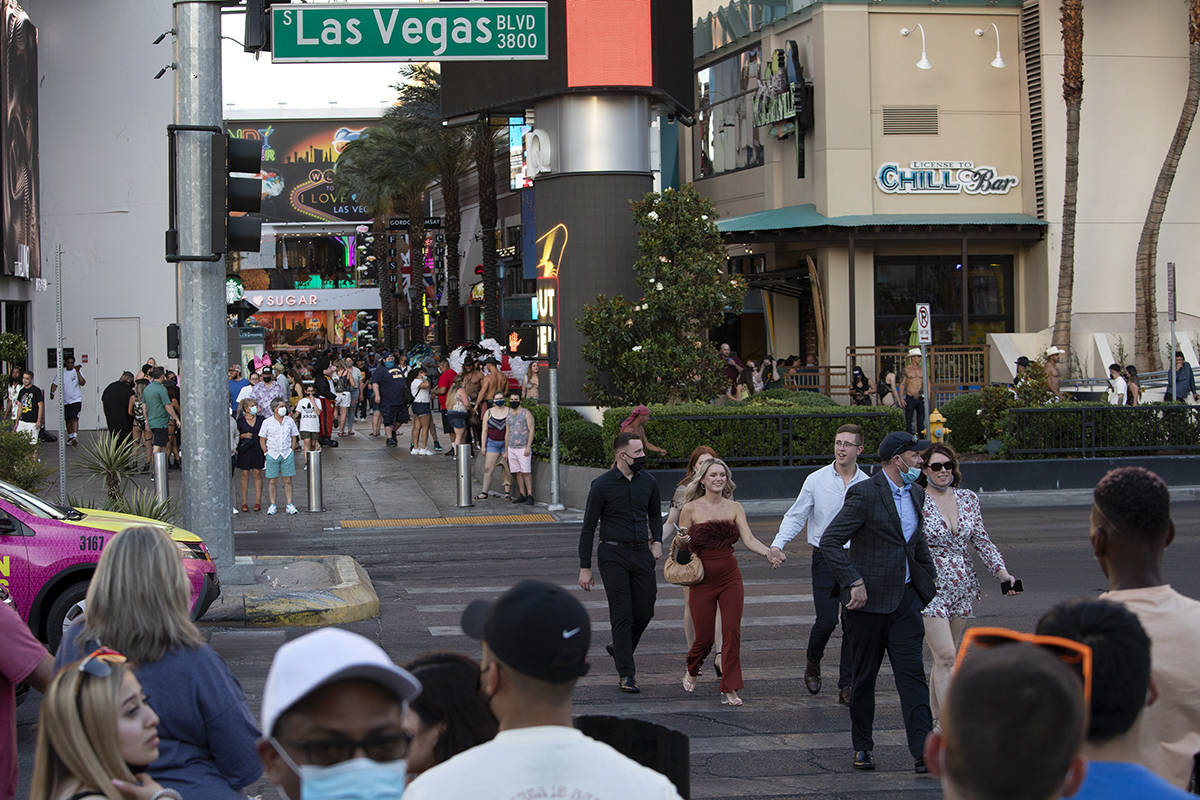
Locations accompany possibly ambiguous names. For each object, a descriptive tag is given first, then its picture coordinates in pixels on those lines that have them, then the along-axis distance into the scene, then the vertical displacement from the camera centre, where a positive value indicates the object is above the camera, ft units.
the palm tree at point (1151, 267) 106.22 +5.87
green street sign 44.88 +10.71
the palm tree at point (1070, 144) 106.52 +15.29
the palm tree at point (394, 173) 178.29 +24.47
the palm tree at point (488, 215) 149.59 +15.21
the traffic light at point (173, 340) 43.83 +0.58
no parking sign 80.07 +1.25
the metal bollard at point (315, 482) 69.72 -6.35
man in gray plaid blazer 25.49 -4.48
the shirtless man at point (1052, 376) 79.41 -1.90
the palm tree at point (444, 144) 162.50 +26.24
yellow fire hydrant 76.64 -4.49
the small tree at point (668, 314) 79.77 +2.10
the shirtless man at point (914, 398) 90.68 -3.41
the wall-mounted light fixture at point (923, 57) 111.96 +23.42
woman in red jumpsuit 30.53 -4.96
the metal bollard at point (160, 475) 62.39 -5.26
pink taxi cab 34.14 -4.88
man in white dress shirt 31.50 -4.07
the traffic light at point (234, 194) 42.55 +5.02
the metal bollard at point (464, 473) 70.85 -6.11
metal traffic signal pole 43.01 +1.68
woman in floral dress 26.55 -4.10
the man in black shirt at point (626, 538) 32.73 -4.46
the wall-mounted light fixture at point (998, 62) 111.96 +22.71
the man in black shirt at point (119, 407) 81.51 -2.82
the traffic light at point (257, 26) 43.52 +10.41
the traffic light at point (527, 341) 159.53 +1.37
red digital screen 84.12 +18.62
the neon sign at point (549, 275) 86.84 +4.88
